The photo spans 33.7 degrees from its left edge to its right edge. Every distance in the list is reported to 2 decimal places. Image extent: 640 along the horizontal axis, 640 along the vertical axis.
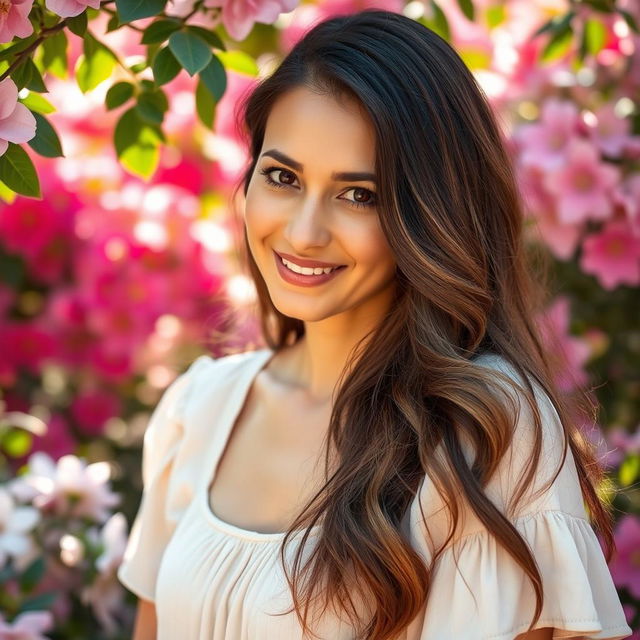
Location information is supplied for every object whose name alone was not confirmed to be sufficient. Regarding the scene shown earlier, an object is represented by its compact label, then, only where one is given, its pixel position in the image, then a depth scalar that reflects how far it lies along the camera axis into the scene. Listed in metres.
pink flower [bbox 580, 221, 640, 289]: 2.33
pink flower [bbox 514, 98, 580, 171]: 2.33
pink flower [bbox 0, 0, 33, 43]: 1.25
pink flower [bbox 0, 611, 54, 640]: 1.93
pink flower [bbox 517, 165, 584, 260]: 2.40
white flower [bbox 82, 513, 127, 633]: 2.18
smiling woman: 1.46
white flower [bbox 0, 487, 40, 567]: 2.06
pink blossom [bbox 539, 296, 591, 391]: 2.46
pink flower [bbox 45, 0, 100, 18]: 1.26
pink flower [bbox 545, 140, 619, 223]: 2.28
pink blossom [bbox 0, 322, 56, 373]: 2.79
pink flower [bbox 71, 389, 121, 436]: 2.84
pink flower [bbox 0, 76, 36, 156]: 1.25
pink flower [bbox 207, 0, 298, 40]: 1.50
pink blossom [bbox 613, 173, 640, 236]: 2.29
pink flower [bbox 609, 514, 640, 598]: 2.15
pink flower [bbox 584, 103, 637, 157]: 2.33
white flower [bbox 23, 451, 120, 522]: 2.23
